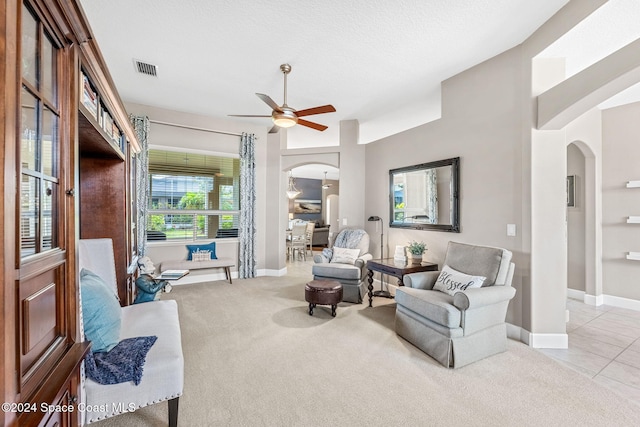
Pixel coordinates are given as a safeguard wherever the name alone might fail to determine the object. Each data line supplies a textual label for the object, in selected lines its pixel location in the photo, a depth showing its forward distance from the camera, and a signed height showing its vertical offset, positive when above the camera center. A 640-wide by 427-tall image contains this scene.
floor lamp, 4.36 -0.74
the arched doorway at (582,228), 4.15 -0.26
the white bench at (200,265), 4.86 -0.91
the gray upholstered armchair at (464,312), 2.44 -0.93
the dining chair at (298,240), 7.91 -0.77
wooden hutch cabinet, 0.82 +0.03
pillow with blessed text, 2.76 -0.71
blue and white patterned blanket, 1.52 -0.84
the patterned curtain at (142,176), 4.68 +0.63
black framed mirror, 3.71 +0.24
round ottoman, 3.48 -1.02
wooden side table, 3.61 -0.74
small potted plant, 3.87 -0.54
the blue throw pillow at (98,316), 1.65 -0.63
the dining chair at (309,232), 8.77 -0.61
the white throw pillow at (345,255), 4.56 -0.70
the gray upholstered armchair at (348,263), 4.12 -0.80
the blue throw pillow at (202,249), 5.21 -0.66
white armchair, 1.50 -0.95
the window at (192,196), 5.10 +0.34
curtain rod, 4.95 +1.60
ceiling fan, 3.24 +1.18
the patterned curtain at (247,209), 5.61 +0.08
